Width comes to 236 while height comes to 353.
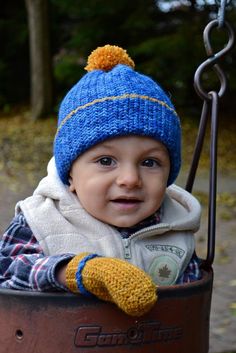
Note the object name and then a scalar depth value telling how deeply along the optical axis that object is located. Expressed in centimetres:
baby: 101
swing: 93
